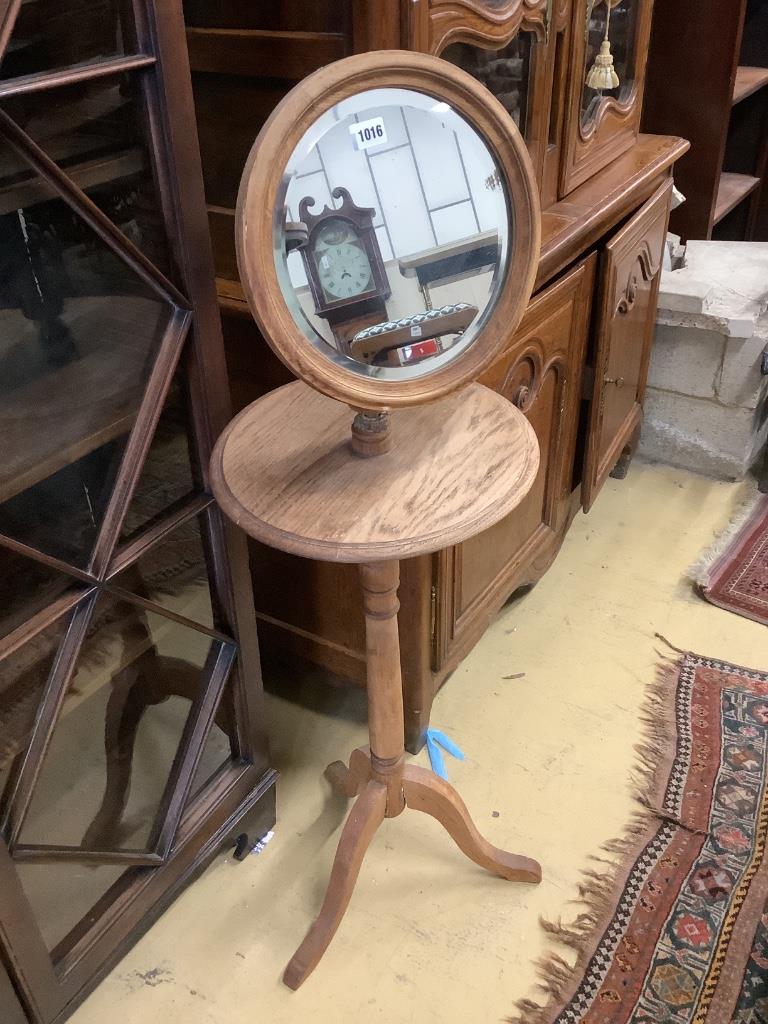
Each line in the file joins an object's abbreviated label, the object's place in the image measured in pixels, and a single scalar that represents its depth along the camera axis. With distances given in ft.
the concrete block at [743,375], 6.24
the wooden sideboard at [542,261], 3.36
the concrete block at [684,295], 6.26
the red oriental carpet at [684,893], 3.61
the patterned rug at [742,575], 5.67
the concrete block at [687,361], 6.47
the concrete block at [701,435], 6.66
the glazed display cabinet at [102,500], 2.52
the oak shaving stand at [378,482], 2.55
